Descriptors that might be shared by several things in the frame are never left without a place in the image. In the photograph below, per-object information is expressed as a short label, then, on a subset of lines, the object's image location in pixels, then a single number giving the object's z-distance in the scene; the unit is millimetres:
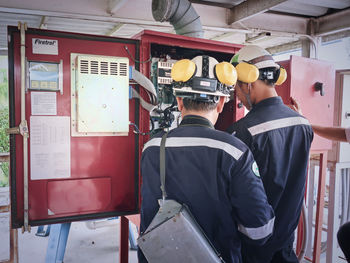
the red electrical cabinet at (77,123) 1744
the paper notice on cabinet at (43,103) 1761
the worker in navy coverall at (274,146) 1472
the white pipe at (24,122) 1683
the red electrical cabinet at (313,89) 2508
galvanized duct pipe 2297
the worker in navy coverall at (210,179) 1142
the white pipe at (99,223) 4241
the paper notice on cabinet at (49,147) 1774
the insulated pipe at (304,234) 2217
